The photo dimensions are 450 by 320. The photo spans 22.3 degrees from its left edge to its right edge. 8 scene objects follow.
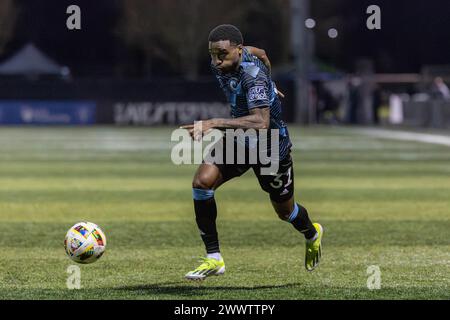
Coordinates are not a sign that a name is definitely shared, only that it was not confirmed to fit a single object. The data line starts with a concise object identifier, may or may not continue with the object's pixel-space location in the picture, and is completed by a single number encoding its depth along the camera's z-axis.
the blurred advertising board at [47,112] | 44.97
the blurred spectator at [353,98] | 44.53
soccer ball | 9.66
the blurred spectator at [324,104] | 46.69
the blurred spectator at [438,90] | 40.35
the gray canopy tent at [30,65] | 53.31
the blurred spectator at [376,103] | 46.50
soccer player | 9.16
